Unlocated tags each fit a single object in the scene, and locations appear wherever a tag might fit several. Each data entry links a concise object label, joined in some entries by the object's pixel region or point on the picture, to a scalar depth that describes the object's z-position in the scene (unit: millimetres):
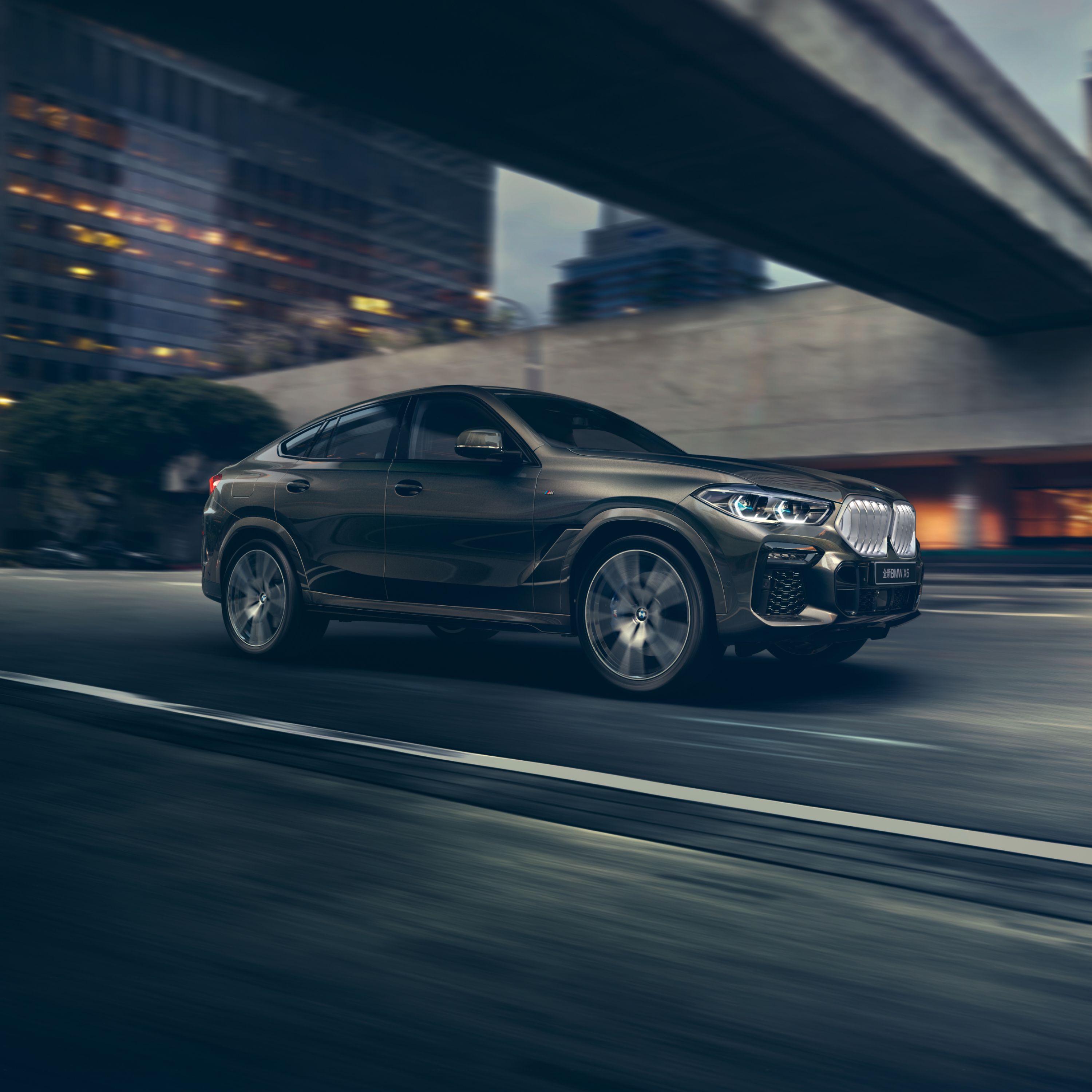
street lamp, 37938
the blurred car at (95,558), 33500
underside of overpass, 9898
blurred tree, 38469
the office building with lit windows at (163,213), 91750
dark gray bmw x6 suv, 5848
